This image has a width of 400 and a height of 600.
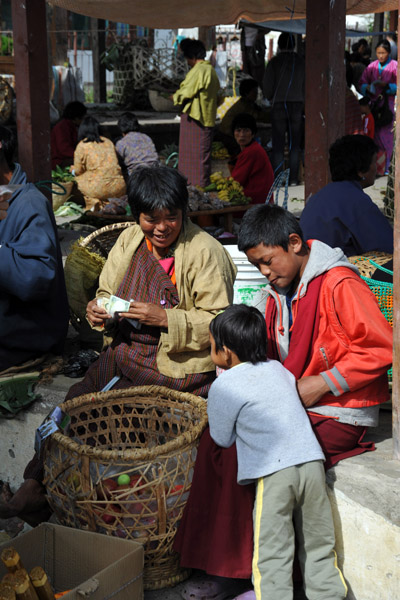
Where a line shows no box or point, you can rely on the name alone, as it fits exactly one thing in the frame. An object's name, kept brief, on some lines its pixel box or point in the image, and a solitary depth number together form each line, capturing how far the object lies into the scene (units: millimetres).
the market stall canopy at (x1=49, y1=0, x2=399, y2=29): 6660
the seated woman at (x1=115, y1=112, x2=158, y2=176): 8727
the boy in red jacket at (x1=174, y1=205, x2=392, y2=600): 2590
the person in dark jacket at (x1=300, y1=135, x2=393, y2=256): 4035
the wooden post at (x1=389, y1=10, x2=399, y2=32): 18712
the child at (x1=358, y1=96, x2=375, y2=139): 10516
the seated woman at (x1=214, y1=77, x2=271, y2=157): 10234
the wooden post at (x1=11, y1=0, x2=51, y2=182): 4629
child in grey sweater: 2461
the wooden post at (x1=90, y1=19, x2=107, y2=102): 14750
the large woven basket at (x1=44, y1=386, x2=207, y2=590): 2623
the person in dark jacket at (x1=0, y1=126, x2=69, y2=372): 3482
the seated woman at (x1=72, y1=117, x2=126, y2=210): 8398
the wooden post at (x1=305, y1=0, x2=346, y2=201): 4652
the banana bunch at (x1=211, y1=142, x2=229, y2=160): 9761
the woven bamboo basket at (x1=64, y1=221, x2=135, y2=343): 4164
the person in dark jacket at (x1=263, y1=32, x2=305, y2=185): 9523
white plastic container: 3475
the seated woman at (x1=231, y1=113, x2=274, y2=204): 7262
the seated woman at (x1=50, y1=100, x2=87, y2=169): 9805
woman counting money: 3033
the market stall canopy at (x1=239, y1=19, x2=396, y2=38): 10164
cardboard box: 2446
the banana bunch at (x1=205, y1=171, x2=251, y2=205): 7125
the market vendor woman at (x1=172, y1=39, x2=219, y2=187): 8406
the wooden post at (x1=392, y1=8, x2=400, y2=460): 2562
